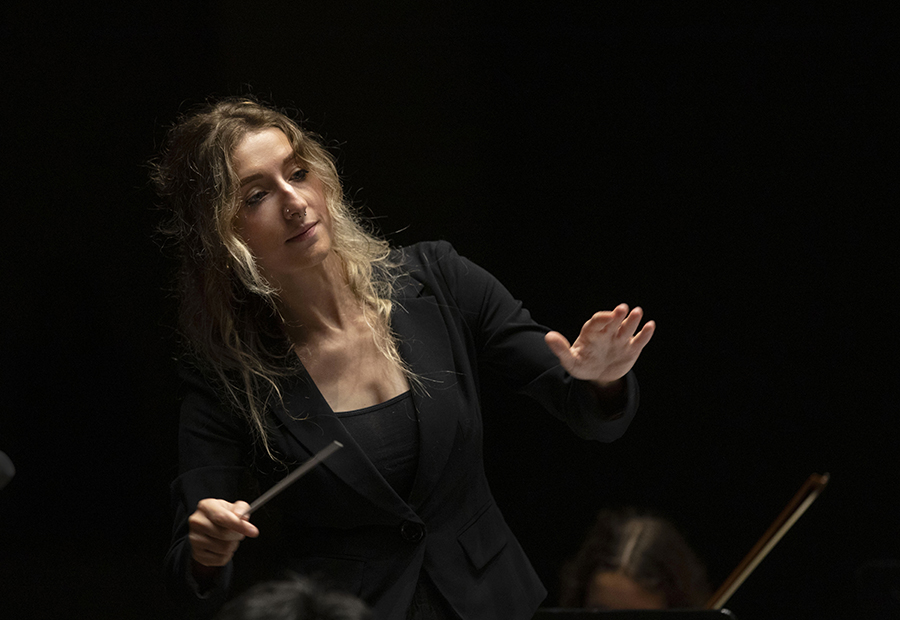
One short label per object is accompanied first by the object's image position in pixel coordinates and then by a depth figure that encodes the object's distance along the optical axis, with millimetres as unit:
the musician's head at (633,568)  7430
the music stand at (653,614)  7008
